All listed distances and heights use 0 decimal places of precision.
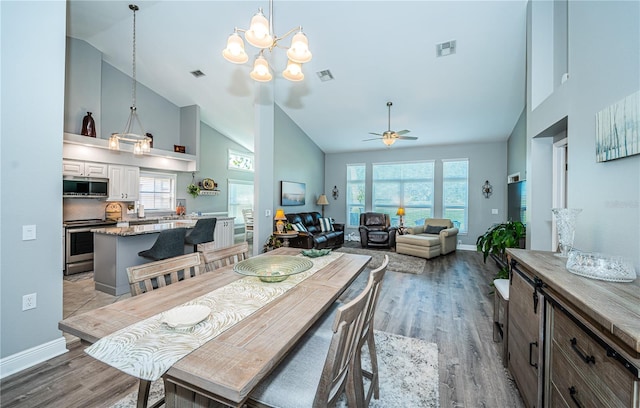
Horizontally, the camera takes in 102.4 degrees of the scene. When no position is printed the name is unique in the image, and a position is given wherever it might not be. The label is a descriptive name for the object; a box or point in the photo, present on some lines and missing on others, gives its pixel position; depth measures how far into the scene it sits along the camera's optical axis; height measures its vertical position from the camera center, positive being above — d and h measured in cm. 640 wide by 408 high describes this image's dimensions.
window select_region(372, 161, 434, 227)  753 +47
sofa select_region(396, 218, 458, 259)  573 -78
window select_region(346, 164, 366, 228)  832 +42
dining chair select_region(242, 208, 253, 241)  817 -46
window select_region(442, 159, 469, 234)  711 +40
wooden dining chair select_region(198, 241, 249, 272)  199 -43
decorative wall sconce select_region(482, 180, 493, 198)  679 +46
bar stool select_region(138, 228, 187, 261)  327 -56
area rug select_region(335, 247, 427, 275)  482 -117
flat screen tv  391 +9
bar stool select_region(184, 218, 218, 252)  404 -47
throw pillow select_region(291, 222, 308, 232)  571 -52
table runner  85 -52
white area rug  168 -128
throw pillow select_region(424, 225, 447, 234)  673 -62
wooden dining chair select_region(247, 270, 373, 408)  96 -77
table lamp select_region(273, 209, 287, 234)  509 -36
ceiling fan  485 +130
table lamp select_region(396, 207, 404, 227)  734 -19
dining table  80 -52
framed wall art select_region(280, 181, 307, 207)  664 +31
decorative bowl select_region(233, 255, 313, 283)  163 -45
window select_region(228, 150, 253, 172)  791 +138
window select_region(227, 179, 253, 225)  800 +20
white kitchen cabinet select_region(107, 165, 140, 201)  508 +40
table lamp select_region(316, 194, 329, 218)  816 +11
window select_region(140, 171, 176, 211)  587 +28
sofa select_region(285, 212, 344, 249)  564 -69
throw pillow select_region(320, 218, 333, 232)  700 -56
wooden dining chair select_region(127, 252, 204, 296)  146 -43
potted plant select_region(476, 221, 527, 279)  307 -40
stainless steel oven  425 -75
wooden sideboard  76 -50
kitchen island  343 -72
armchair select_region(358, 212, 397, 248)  688 -79
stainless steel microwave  440 +26
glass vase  157 -12
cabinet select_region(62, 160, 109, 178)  445 +60
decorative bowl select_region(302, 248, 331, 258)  229 -44
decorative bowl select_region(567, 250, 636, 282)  113 -28
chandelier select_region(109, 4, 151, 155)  394 +98
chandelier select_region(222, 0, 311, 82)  179 +118
